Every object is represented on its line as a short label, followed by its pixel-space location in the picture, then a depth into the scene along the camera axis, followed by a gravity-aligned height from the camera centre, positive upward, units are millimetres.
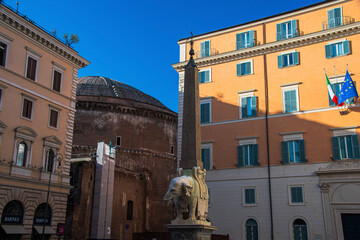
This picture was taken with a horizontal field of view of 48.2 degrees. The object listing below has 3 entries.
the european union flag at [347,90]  18781 +6477
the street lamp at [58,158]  20467 +3518
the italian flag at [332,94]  19203 +6485
